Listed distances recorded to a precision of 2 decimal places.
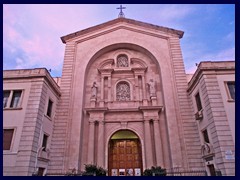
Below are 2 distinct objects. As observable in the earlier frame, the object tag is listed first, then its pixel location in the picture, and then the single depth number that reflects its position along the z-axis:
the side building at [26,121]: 11.16
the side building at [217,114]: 10.82
